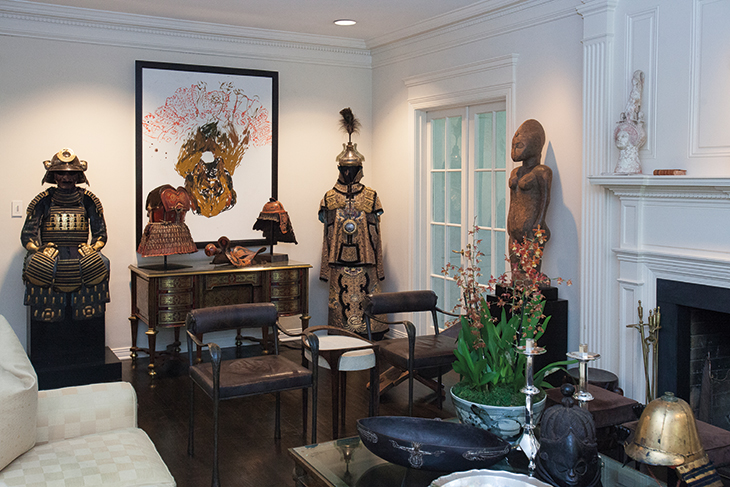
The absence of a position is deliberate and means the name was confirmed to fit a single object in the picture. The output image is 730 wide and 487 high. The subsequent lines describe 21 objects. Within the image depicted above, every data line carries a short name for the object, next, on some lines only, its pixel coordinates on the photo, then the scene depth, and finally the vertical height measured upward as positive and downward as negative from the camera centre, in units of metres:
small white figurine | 3.65 +0.45
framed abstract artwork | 5.45 +0.62
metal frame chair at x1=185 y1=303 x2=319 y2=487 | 3.15 -0.76
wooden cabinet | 5.06 -0.58
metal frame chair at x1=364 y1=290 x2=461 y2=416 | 3.80 -0.76
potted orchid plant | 2.42 -0.56
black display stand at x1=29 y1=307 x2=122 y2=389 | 4.76 -0.99
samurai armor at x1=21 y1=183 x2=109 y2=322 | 4.64 -0.29
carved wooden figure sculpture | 4.17 +0.19
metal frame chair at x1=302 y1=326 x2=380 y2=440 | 3.58 -0.76
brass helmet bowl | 1.87 -0.61
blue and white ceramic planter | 2.40 -0.72
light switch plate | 5.04 +0.05
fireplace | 3.34 -0.25
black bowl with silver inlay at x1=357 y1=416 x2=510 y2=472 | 2.07 -0.73
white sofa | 2.12 -0.80
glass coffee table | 2.21 -0.86
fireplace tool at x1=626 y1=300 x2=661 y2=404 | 3.59 -0.67
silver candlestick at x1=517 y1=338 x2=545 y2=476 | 2.13 -0.67
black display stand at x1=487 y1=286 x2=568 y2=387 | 4.08 -0.68
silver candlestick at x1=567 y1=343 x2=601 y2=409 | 2.12 -0.50
